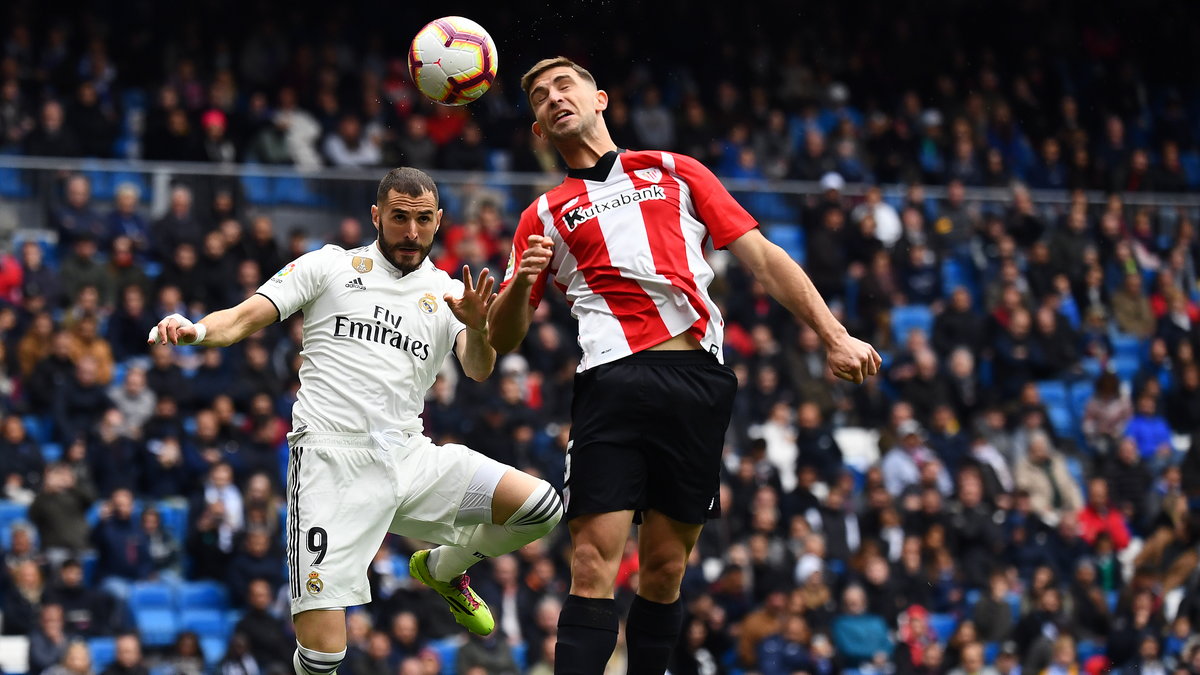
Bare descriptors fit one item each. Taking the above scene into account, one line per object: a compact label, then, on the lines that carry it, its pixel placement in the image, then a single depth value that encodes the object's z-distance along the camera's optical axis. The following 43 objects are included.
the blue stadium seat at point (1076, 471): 18.58
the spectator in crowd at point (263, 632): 13.81
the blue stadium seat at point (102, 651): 13.74
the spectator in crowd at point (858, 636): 15.45
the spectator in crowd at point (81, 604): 13.78
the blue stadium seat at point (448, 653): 14.38
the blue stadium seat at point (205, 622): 14.55
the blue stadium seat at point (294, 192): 17.55
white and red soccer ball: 8.17
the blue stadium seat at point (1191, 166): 23.66
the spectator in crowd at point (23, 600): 13.78
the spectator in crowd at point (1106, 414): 19.14
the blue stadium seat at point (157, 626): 14.04
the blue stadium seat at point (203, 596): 14.73
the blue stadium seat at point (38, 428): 15.50
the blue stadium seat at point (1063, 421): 19.34
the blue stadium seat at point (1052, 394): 19.73
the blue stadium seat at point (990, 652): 15.92
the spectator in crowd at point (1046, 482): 18.08
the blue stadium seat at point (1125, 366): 20.48
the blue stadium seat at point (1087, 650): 16.42
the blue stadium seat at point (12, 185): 16.48
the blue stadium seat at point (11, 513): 14.99
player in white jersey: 7.81
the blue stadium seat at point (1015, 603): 16.61
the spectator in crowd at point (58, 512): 14.41
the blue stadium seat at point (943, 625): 16.28
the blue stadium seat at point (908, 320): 19.42
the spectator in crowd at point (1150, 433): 18.89
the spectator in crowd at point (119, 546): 14.44
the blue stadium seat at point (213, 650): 14.16
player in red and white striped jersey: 6.82
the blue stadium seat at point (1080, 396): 19.69
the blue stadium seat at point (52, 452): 15.33
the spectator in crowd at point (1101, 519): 17.94
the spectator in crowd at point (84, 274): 16.08
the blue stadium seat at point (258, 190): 17.36
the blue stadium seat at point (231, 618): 14.63
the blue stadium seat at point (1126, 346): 20.66
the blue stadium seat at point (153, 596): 14.55
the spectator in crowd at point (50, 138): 17.78
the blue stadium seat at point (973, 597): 16.31
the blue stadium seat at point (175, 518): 15.05
